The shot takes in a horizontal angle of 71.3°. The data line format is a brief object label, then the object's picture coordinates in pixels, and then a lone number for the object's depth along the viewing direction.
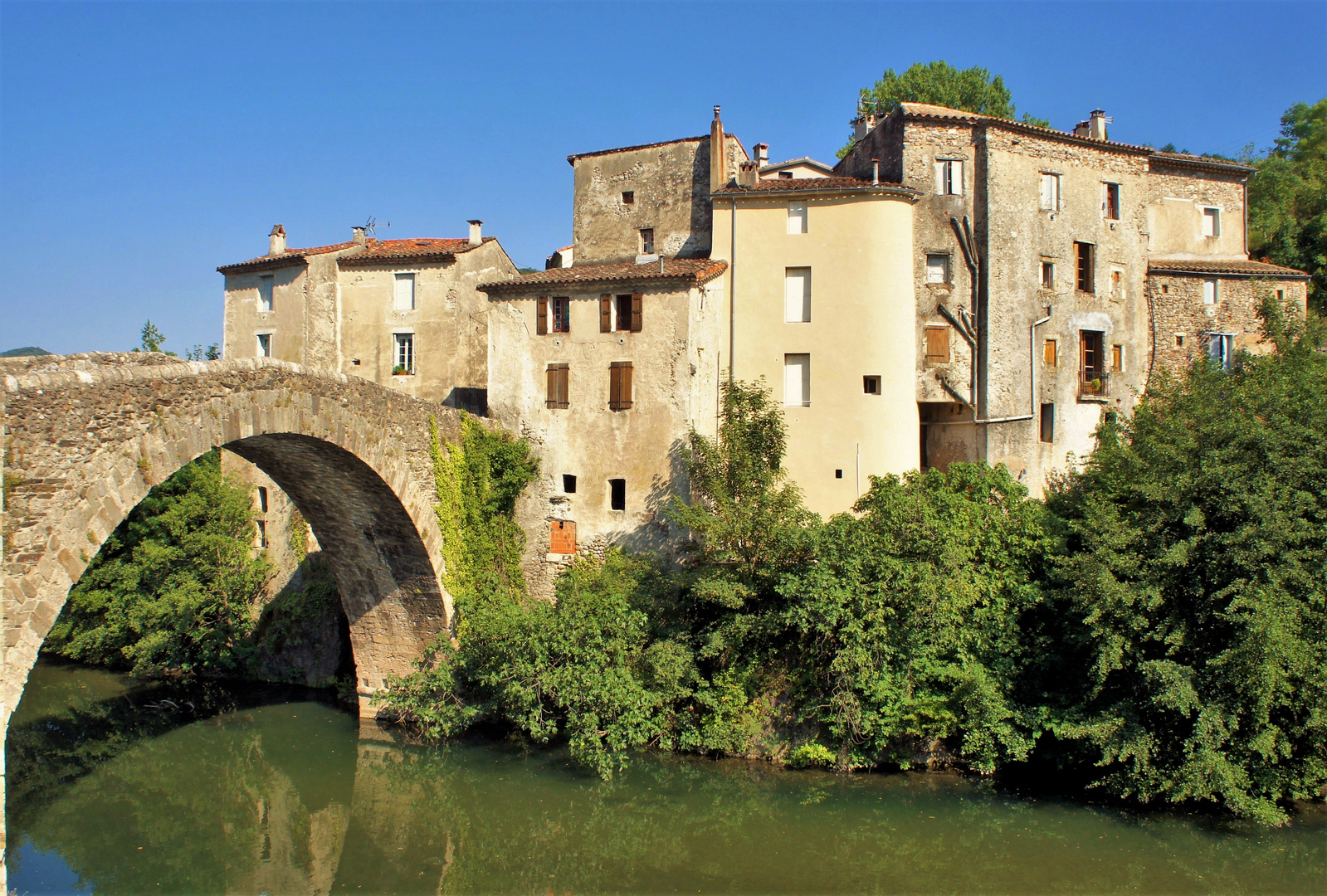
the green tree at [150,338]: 34.81
